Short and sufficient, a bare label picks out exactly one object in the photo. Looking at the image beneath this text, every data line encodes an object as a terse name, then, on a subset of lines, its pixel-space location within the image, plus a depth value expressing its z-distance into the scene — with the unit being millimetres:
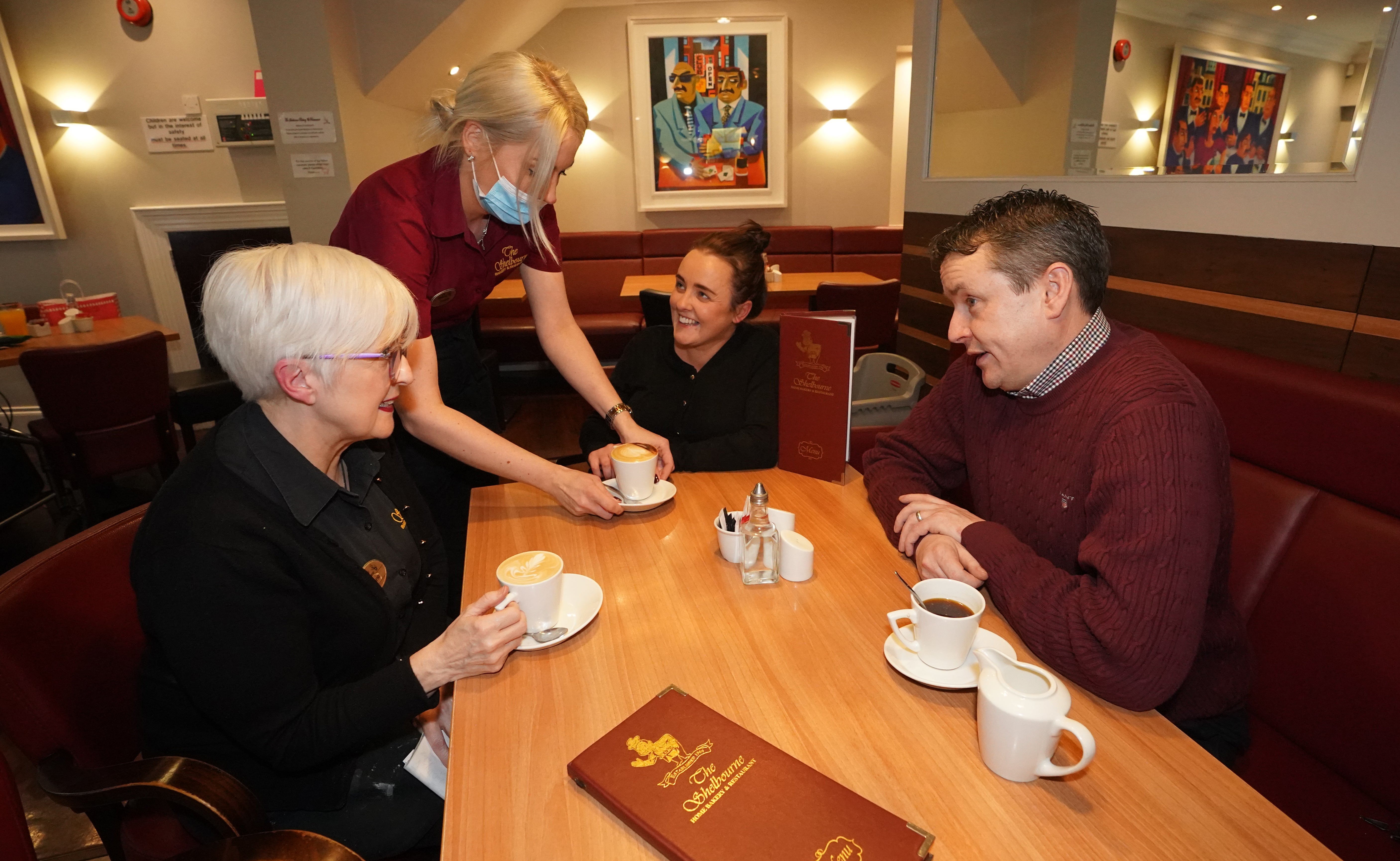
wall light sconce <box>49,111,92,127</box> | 4934
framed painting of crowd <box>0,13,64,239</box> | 4746
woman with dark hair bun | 2107
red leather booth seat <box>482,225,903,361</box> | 6766
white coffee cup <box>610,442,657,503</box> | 1570
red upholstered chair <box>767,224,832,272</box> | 6906
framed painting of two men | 6625
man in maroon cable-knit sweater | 1024
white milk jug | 806
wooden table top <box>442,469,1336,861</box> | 799
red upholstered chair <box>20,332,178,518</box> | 3127
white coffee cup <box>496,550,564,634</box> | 1111
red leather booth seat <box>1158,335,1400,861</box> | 1217
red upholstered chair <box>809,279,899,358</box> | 4590
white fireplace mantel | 5176
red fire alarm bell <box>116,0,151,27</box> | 4781
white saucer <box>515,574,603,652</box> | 1173
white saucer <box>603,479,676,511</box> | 1590
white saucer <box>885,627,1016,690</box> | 1002
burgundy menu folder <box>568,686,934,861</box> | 757
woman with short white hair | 1028
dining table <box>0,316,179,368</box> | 3500
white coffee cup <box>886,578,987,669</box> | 992
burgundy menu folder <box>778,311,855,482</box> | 1618
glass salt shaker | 1297
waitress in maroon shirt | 1593
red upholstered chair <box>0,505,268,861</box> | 1055
